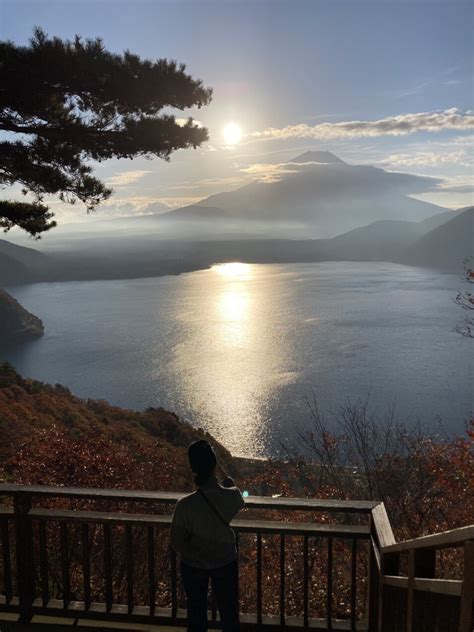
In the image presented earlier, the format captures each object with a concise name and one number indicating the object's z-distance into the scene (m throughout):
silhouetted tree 8.98
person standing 2.88
